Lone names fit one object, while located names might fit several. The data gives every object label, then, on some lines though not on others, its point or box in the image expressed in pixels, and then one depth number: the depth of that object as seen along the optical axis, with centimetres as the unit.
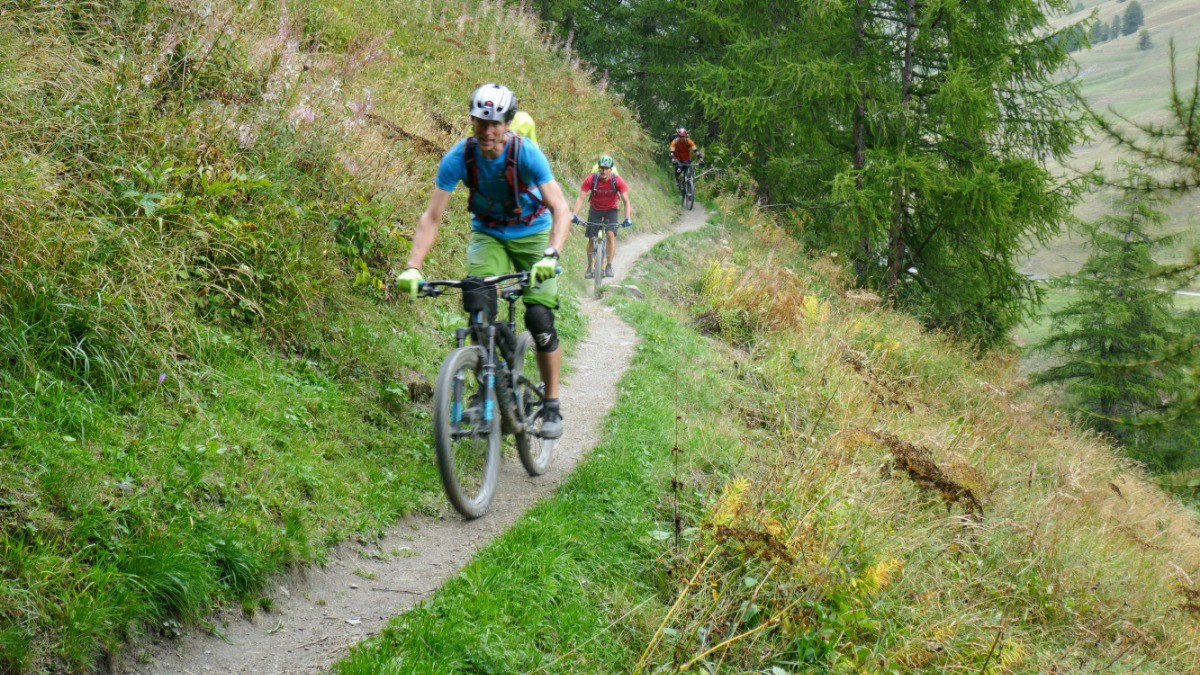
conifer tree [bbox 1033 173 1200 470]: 2473
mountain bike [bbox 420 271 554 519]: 496
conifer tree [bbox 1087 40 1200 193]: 1107
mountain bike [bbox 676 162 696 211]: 2447
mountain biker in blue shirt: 526
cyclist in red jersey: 1361
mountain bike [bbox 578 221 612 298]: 1388
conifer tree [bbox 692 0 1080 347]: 1609
